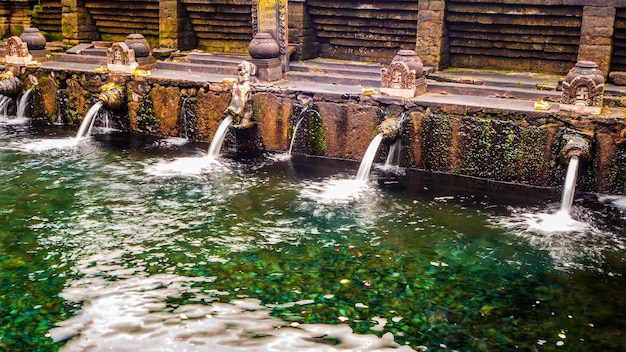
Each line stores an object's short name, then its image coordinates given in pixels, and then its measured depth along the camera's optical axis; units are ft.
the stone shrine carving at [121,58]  43.80
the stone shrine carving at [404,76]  36.11
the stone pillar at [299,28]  45.91
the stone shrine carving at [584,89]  32.04
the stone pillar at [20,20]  60.18
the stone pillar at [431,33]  41.81
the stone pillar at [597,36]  37.73
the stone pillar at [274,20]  41.91
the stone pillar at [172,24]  51.03
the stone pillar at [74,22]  55.67
